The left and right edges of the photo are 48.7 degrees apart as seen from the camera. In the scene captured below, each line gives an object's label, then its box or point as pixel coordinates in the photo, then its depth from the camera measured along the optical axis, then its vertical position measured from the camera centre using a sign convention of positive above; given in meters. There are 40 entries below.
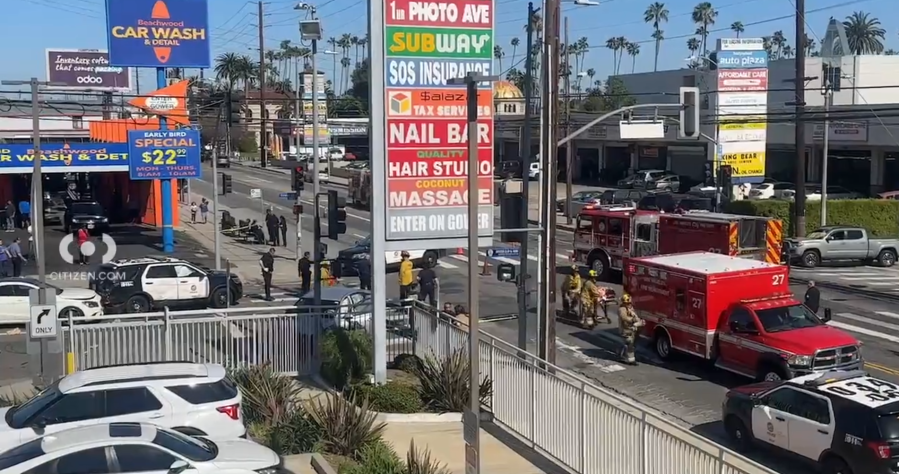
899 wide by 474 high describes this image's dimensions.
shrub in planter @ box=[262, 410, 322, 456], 13.43 -3.96
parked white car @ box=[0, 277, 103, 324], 26.20 -4.07
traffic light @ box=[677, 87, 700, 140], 21.14 +0.71
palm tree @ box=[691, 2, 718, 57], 161.21 +20.86
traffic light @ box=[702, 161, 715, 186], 57.59 -1.81
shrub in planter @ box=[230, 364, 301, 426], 15.12 -3.84
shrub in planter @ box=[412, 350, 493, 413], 16.16 -3.92
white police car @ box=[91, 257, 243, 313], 29.06 -4.09
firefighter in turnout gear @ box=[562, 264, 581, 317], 26.38 -3.92
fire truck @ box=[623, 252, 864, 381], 18.55 -3.56
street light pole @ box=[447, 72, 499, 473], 11.49 -1.02
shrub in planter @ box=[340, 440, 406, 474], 11.55 -3.74
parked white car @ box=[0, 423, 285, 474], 9.88 -3.11
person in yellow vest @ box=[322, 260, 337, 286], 33.71 -4.48
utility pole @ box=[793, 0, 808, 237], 39.03 +0.47
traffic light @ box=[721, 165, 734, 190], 43.06 -1.37
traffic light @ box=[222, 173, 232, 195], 42.00 -1.58
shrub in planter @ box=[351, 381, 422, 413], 15.99 -4.07
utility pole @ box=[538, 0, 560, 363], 19.19 -0.59
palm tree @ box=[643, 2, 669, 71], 181.50 +23.67
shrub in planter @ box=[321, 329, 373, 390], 17.59 -3.75
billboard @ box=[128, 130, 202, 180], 39.53 -0.24
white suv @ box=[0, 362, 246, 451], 12.49 -3.32
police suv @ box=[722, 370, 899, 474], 12.78 -3.83
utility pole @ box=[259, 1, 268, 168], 73.69 +7.32
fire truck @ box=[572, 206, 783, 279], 29.78 -2.90
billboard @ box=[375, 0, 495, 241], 16.62 +0.59
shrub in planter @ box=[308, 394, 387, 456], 13.54 -3.84
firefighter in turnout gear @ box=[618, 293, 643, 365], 21.55 -3.96
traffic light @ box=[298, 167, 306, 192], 35.22 -1.16
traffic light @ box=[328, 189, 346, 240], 20.44 -1.45
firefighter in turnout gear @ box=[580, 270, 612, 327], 25.75 -4.07
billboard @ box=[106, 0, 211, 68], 44.25 +5.15
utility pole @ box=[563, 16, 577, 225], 49.01 -1.65
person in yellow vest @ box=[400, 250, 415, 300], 29.16 -3.87
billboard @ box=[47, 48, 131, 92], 75.50 +5.93
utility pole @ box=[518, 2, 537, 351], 19.36 -1.00
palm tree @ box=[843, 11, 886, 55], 153.62 +16.92
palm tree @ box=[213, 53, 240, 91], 133.75 +10.83
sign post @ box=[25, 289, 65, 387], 16.84 -3.23
